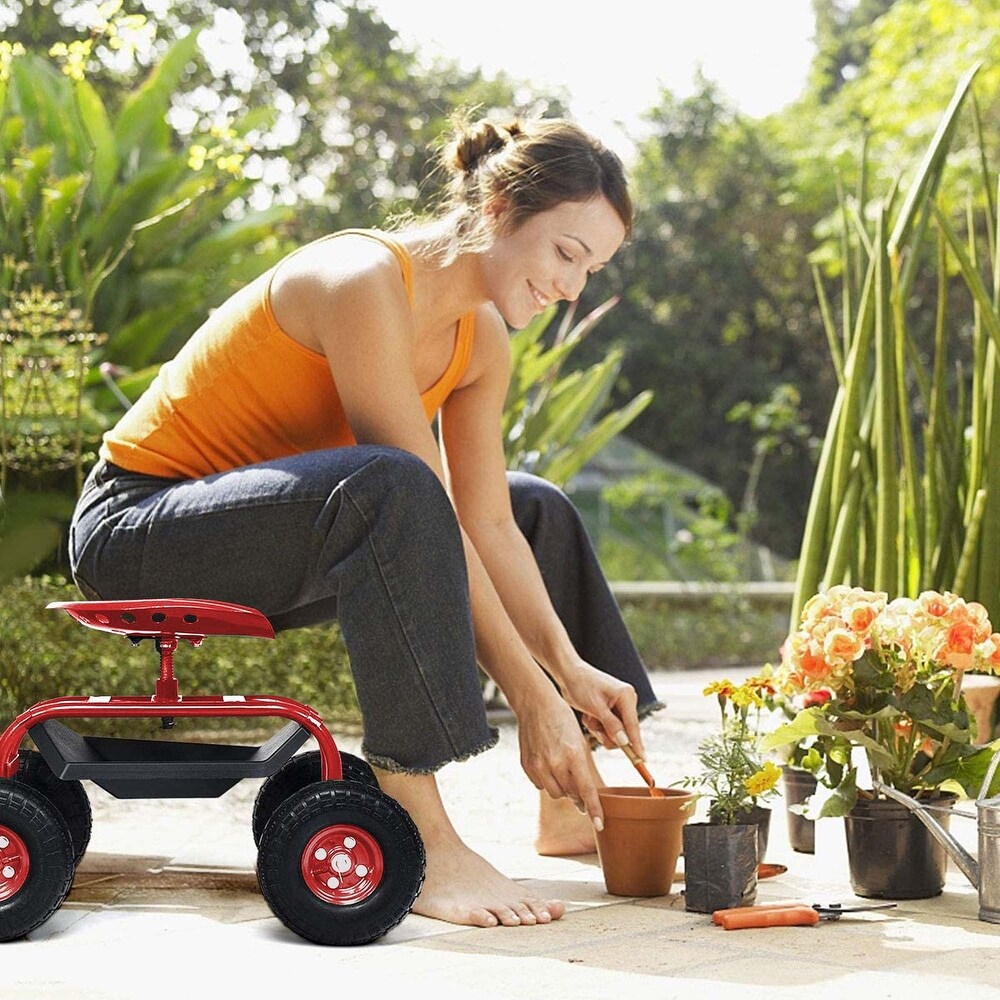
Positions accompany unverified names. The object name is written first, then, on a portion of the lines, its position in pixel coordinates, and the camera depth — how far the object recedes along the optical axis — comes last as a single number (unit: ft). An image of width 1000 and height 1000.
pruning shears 5.48
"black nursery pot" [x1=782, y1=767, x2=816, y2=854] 7.47
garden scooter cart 5.21
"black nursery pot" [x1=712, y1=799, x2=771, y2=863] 6.84
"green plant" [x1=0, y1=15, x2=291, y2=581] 11.88
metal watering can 5.65
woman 5.58
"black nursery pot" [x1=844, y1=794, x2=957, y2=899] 6.16
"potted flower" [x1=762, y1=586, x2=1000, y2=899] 6.18
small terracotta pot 6.04
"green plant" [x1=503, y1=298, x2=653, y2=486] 13.89
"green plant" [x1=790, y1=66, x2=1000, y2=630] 8.48
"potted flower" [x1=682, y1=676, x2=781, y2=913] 5.77
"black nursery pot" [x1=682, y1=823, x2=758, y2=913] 5.76
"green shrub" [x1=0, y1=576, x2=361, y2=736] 11.01
